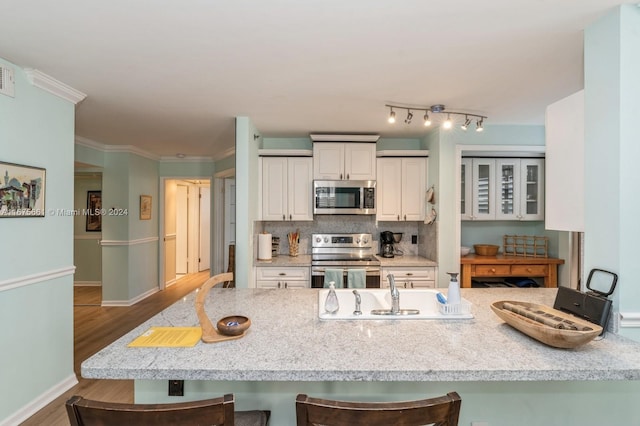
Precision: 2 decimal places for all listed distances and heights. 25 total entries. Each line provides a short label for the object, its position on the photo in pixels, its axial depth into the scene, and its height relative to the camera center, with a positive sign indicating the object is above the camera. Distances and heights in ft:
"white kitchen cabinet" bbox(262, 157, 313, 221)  13.19 +0.98
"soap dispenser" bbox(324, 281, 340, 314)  5.76 -1.60
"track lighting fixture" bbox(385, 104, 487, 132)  9.77 +3.14
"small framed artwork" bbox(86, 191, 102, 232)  20.21 +0.05
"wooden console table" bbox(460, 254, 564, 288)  12.56 -2.11
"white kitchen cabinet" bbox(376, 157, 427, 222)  13.30 +1.17
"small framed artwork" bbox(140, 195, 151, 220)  17.19 +0.19
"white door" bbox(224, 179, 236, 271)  19.04 -0.22
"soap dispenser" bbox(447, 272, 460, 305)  5.70 -1.38
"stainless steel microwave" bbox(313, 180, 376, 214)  12.97 +0.59
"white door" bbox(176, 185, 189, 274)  23.63 -1.23
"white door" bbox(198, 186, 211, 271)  25.55 -1.20
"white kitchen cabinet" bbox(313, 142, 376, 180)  13.10 +1.91
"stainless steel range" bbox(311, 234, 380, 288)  11.98 -1.80
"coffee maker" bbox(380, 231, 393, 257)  13.60 -1.28
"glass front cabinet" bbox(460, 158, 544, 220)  13.61 +1.00
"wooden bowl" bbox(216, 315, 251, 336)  4.71 -1.65
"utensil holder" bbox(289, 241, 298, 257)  13.67 -1.52
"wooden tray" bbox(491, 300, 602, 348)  4.18 -1.57
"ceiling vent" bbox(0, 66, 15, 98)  6.97 +2.74
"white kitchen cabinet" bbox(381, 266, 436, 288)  12.16 -2.35
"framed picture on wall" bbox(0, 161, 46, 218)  7.00 +0.43
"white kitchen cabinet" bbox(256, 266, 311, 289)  11.94 -2.39
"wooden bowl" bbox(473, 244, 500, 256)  13.48 -1.52
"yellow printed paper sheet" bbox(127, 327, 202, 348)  4.54 -1.84
